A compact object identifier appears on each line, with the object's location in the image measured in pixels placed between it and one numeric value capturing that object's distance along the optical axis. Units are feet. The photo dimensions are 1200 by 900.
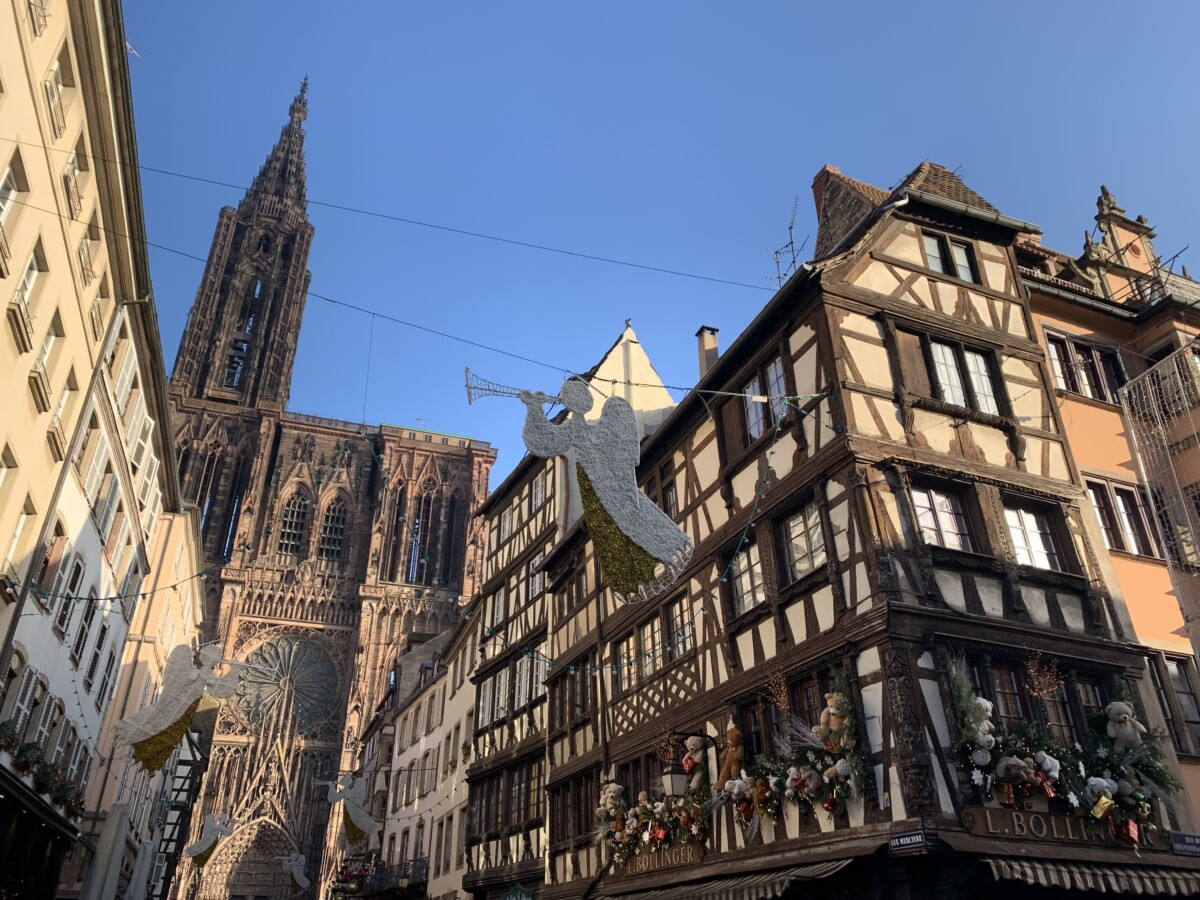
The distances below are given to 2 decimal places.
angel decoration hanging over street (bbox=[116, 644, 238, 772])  56.95
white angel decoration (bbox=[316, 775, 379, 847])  86.28
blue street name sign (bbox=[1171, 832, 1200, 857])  32.68
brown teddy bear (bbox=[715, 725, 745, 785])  38.06
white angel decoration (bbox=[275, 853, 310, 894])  120.08
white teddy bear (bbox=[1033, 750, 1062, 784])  30.91
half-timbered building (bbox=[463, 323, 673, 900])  60.75
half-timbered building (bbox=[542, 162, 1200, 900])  30.86
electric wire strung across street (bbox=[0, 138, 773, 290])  39.90
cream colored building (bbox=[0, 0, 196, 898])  41.73
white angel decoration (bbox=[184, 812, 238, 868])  109.29
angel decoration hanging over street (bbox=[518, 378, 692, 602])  31.65
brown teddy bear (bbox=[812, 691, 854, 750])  32.42
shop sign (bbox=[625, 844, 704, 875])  40.27
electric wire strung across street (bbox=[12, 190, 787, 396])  40.50
